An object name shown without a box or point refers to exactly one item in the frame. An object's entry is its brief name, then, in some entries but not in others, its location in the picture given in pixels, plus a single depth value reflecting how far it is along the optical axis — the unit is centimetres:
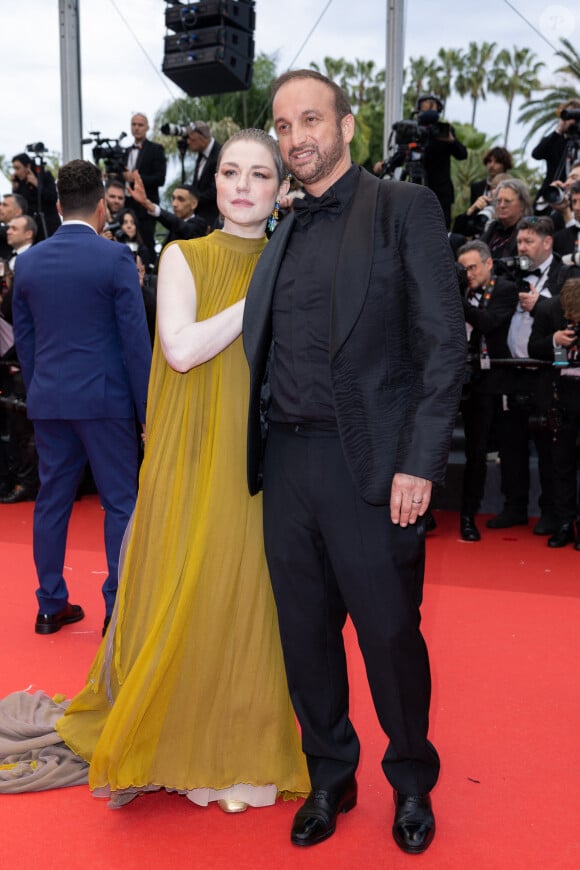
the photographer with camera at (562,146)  707
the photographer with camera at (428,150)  672
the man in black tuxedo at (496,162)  748
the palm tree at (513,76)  3584
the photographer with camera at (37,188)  861
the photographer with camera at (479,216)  701
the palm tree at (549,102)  2617
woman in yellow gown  248
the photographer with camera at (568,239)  630
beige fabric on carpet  273
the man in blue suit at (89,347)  384
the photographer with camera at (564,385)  547
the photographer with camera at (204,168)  799
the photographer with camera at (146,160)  873
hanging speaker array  891
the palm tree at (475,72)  3725
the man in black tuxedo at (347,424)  219
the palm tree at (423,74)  3551
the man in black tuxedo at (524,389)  585
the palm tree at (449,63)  3741
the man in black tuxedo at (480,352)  575
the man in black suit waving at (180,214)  683
